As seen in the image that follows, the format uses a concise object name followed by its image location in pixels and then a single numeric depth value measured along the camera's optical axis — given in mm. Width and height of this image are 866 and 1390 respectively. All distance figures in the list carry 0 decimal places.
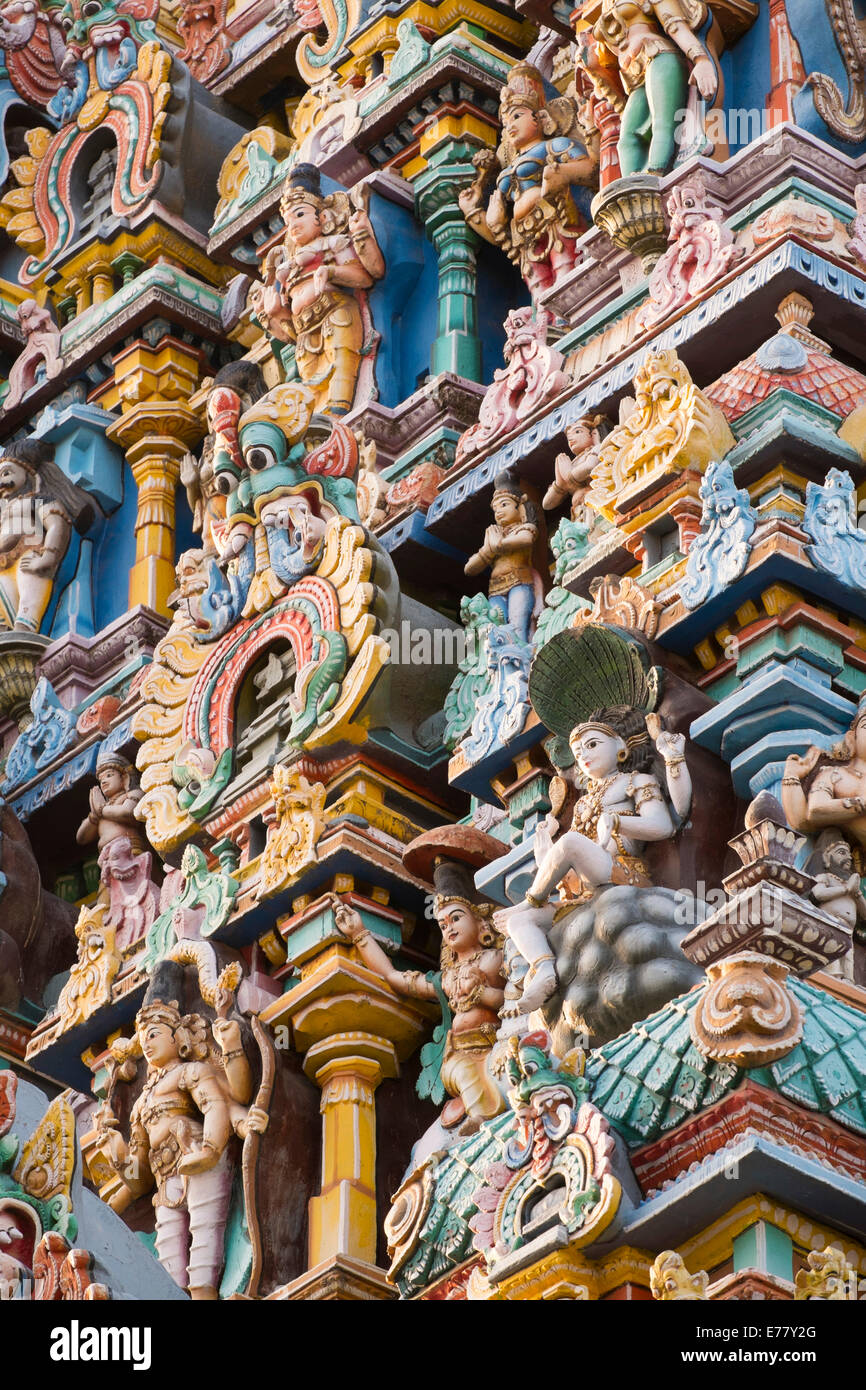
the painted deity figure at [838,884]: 18031
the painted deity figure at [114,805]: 24969
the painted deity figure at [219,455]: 23844
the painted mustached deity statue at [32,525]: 27797
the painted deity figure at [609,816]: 18781
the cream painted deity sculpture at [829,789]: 18281
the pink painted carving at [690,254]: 21078
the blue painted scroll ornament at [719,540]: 19266
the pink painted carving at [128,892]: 24094
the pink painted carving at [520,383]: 22656
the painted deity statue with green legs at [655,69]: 22297
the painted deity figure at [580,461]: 21828
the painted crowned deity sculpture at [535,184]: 23922
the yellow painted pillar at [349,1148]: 20578
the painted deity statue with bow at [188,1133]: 21359
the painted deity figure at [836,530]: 19250
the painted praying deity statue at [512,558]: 22234
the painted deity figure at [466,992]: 20344
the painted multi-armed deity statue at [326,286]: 25016
